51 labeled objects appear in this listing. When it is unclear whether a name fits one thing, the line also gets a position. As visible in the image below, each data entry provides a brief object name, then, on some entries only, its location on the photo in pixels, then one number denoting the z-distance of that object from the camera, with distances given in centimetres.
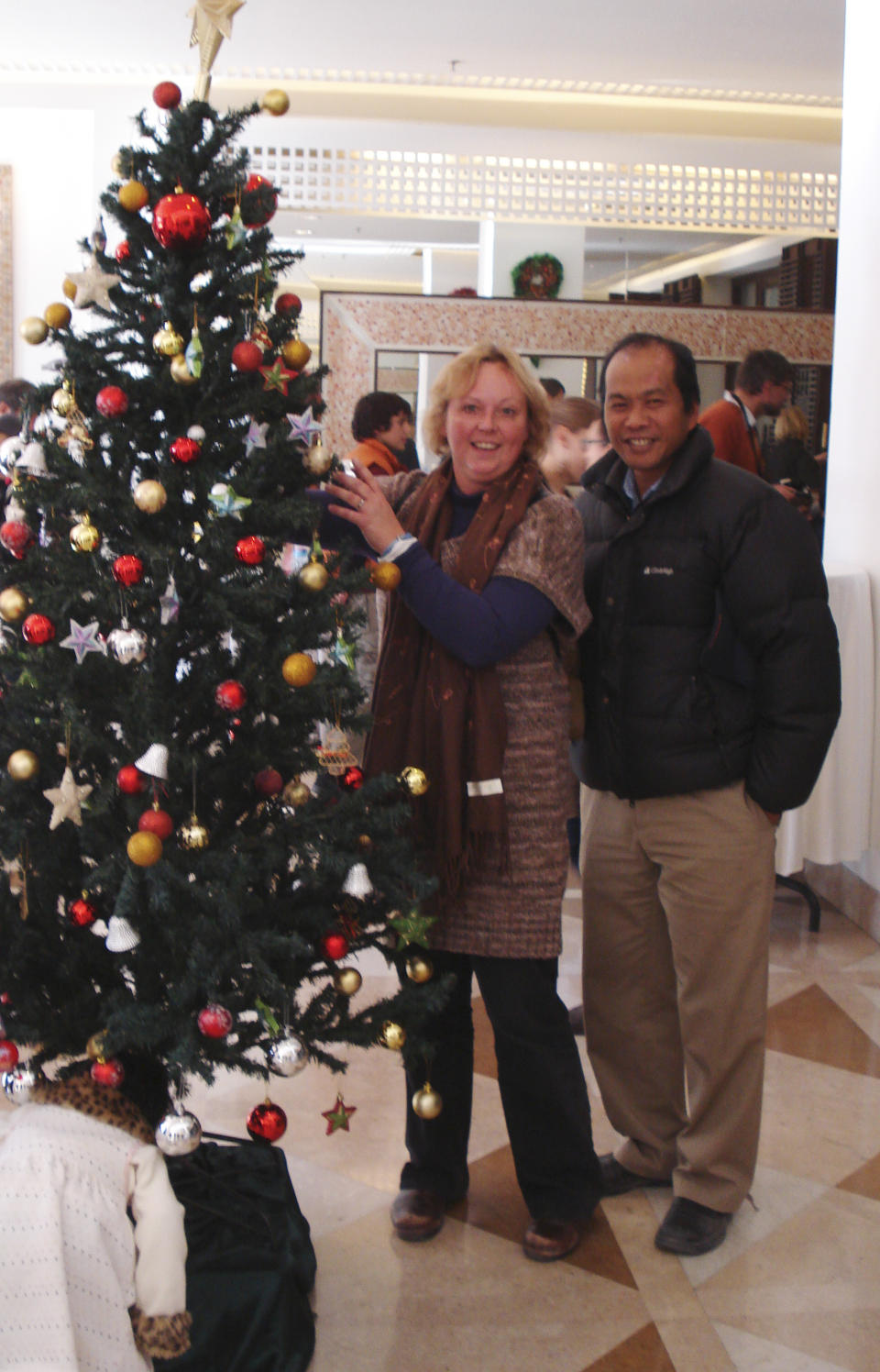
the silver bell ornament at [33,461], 177
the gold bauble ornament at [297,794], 188
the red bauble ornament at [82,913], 179
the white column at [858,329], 400
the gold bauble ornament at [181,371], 172
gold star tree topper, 182
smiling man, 209
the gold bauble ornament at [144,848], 162
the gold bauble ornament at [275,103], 176
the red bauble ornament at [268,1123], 183
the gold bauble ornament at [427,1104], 206
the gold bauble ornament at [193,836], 170
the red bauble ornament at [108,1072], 174
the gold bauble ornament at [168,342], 171
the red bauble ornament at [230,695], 172
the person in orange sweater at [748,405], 461
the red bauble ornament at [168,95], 178
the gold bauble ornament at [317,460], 185
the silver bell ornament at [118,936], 167
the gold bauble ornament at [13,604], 169
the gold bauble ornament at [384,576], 189
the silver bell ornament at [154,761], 166
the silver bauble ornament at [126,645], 167
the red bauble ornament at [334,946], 187
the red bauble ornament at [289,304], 188
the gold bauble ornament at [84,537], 170
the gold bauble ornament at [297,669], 174
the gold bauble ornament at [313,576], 179
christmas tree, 171
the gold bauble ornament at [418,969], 197
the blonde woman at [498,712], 199
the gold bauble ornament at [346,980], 188
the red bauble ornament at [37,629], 166
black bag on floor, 181
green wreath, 873
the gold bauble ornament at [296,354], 185
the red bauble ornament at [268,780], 188
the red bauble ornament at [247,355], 174
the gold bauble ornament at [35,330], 178
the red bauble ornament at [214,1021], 168
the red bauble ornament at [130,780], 169
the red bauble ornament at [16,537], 176
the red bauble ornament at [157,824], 165
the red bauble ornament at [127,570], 167
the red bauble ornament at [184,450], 172
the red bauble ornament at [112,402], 172
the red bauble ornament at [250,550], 172
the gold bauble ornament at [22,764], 169
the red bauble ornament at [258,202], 182
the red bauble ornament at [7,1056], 180
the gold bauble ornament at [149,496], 168
